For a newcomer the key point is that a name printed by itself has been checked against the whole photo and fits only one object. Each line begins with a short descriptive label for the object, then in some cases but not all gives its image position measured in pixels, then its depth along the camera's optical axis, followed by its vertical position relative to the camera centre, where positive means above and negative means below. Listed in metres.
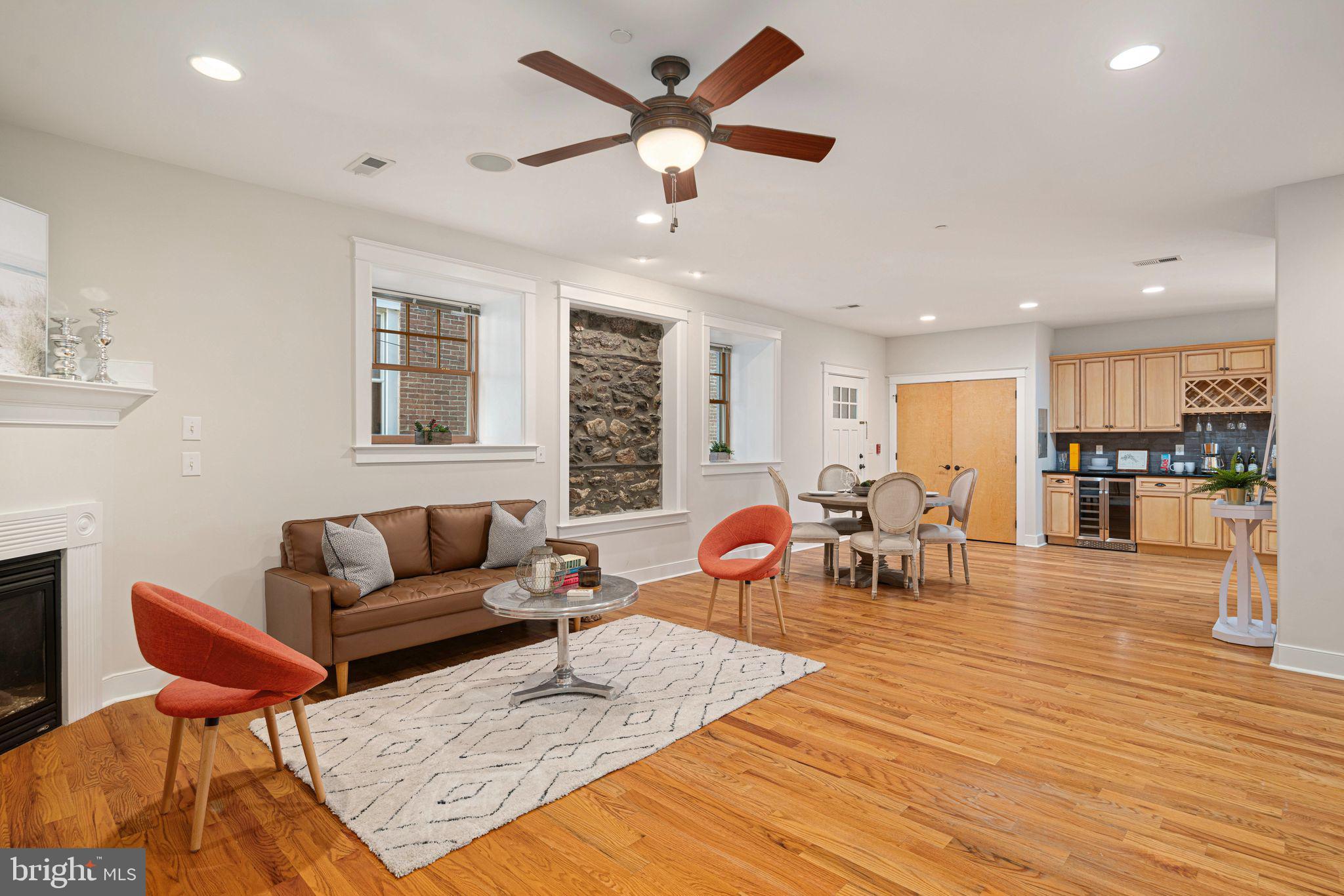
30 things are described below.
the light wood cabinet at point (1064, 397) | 8.05 +0.55
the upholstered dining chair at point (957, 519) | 5.59 -0.67
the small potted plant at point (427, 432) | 4.70 +0.07
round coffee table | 2.89 -0.72
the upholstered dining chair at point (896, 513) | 5.23 -0.56
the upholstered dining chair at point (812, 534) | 5.81 -0.79
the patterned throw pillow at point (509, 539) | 4.27 -0.62
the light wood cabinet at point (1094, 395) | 7.82 +0.56
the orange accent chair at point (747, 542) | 3.97 -0.65
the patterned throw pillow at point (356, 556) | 3.51 -0.60
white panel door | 8.10 +0.30
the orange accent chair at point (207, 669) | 1.96 -0.69
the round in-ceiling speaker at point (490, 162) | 3.36 +1.43
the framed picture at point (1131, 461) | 7.81 -0.22
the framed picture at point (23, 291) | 2.74 +0.64
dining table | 5.64 -0.56
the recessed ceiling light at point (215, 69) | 2.50 +1.41
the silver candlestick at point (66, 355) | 2.96 +0.39
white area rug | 2.24 -1.23
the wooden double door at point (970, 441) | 8.12 +0.02
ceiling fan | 2.10 +1.15
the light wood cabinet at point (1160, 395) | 7.37 +0.53
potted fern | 4.12 -0.25
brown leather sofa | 3.24 -0.80
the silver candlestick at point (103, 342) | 3.07 +0.46
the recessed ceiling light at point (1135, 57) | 2.40 +1.40
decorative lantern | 3.10 -0.61
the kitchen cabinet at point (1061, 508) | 7.87 -0.77
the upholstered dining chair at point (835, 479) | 6.86 -0.39
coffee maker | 7.36 -0.16
